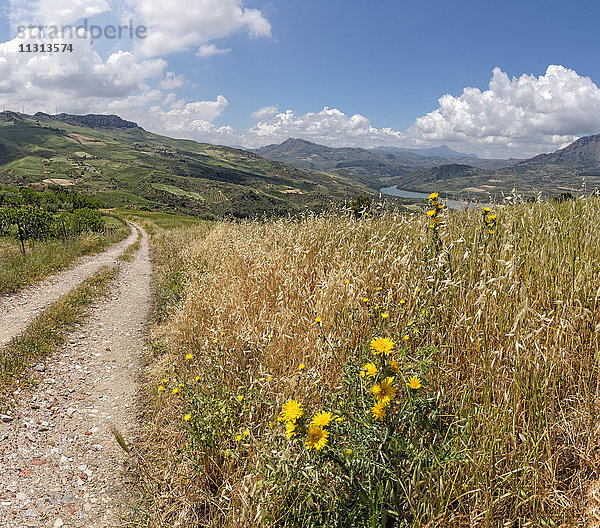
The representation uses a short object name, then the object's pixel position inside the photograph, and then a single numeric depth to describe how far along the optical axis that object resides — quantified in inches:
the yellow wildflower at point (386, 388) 87.1
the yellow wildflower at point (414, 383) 90.8
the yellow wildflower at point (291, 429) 82.4
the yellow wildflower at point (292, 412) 83.1
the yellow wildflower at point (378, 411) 85.6
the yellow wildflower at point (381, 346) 88.6
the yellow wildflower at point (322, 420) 85.4
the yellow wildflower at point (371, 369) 89.6
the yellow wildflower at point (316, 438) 81.6
